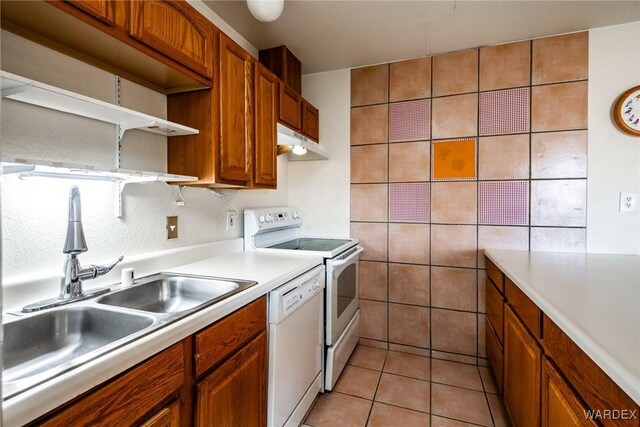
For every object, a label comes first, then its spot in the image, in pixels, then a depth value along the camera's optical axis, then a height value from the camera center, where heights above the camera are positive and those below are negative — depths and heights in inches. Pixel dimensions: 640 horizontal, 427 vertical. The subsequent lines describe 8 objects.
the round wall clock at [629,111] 78.2 +23.3
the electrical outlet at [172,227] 65.7 -3.7
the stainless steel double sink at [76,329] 37.4 -14.8
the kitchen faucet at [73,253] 45.0 -6.1
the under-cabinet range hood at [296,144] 82.4 +17.1
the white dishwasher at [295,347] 56.4 -26.9
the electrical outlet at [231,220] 82.6 -2.9
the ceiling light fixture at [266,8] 62.5 +38.7
